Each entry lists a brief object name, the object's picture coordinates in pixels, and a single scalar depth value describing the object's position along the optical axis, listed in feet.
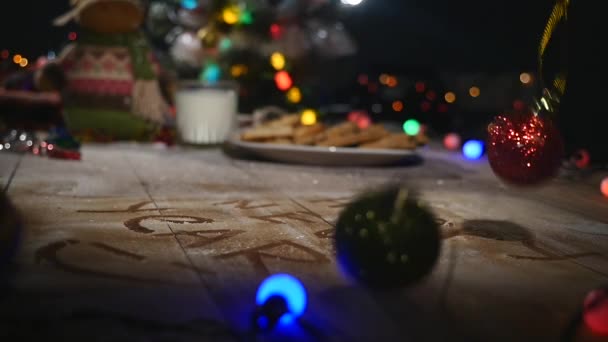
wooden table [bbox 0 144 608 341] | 1.54
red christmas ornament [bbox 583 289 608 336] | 1.58
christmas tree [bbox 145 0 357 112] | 8.04
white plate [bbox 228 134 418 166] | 4.54
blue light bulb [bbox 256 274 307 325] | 1.56
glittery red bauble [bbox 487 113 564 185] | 2.50
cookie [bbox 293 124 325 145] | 4.85
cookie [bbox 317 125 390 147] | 4.76
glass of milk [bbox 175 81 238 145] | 5.79
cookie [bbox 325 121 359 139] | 4.88
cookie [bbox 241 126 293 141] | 4.93
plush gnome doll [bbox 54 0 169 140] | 5.95
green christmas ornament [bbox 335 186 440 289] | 1.71
